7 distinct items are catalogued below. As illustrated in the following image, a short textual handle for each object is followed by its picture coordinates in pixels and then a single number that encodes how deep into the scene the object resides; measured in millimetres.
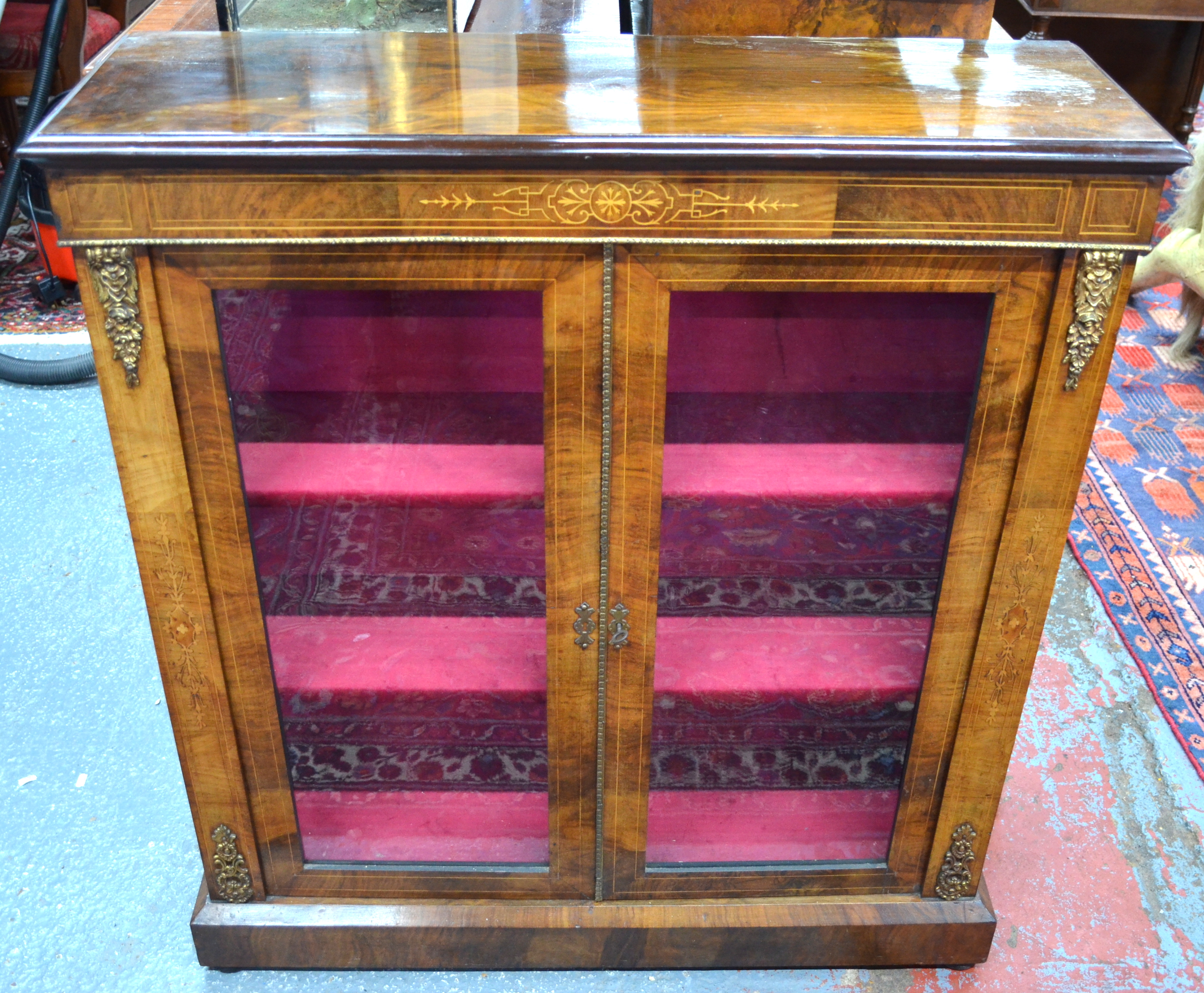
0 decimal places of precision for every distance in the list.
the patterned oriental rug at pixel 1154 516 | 2590
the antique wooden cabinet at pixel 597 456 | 1361
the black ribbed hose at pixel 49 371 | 3246
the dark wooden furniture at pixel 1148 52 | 4184
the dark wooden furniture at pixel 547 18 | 2254
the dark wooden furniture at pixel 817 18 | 1873
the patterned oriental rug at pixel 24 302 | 3561
